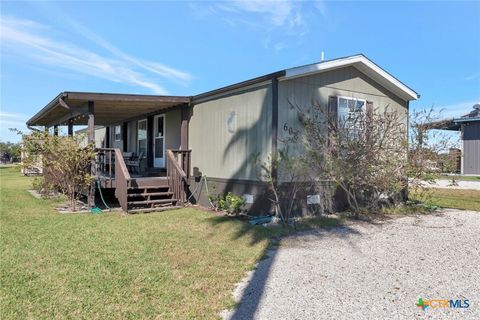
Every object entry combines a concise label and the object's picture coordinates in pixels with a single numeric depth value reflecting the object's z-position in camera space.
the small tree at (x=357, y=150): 7.39
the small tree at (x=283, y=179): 7.21
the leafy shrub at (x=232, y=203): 7.81
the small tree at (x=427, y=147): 7.91
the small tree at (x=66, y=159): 8.59
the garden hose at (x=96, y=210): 8.48
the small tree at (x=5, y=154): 44.31
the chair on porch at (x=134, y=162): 13.22
